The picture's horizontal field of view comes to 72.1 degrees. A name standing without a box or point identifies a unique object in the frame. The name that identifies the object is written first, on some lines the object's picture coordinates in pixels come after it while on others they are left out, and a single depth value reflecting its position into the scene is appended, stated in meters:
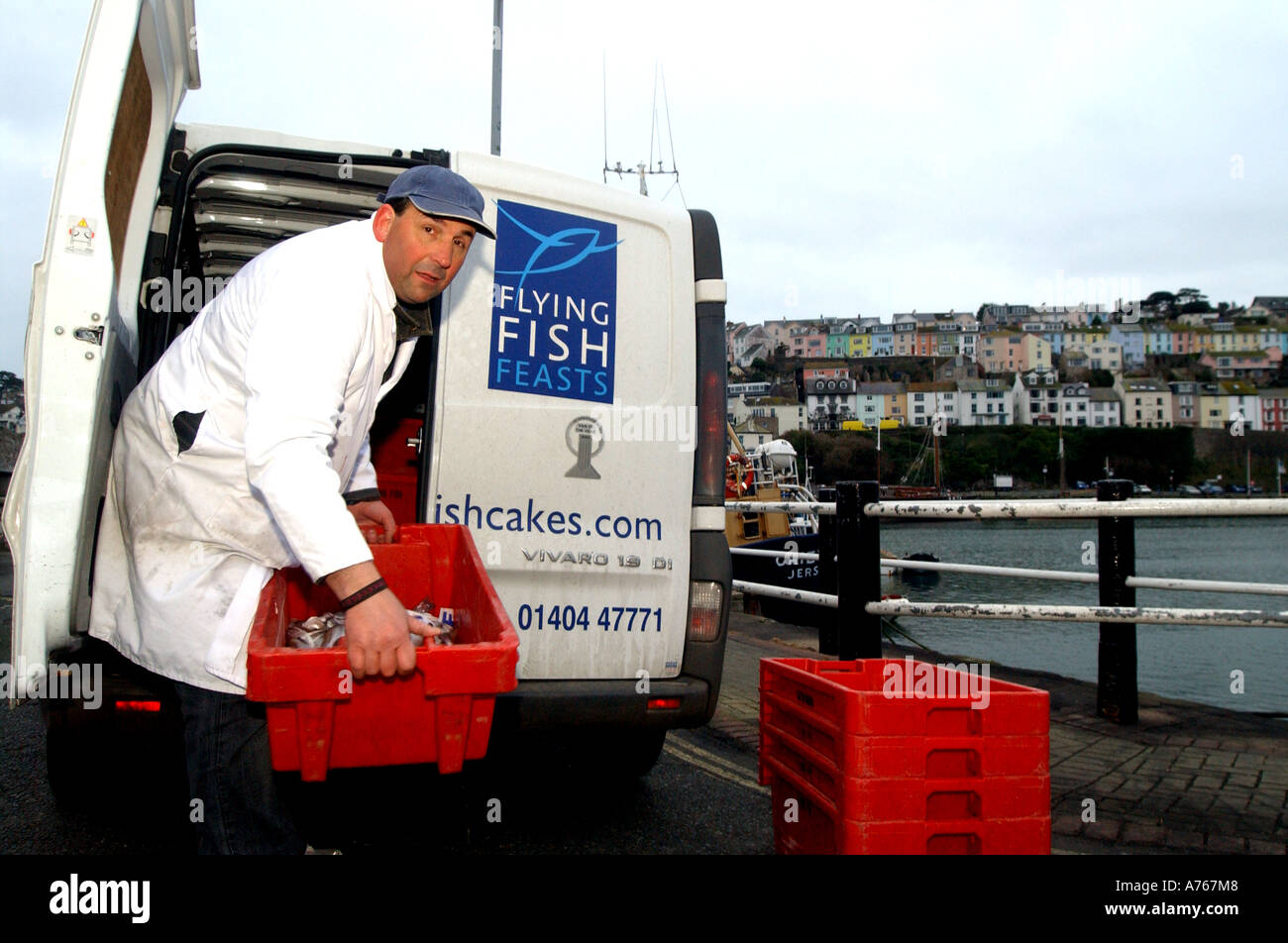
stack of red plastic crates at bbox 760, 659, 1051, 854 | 2.49
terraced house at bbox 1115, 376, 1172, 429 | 127.25
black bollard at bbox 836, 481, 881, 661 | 4.90
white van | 3.37
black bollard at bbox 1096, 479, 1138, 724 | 4.71
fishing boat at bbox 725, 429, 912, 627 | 20.03
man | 1.87
